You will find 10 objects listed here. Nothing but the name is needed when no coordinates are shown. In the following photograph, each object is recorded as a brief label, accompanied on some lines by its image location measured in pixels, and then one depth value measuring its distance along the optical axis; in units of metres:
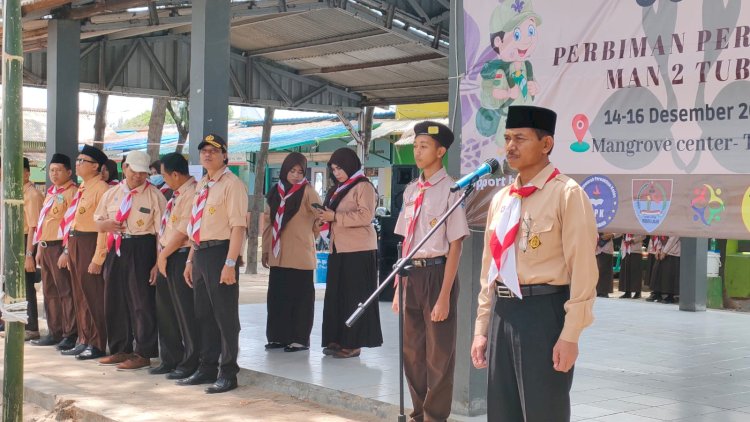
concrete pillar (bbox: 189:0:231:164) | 7.71
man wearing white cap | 7.68
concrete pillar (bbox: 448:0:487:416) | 5.73
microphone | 4.28
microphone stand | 4.43
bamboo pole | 4.74
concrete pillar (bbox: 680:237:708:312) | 11.75
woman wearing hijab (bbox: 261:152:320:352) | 8.01
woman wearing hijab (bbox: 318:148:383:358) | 7.70
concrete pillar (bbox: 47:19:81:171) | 9.84
